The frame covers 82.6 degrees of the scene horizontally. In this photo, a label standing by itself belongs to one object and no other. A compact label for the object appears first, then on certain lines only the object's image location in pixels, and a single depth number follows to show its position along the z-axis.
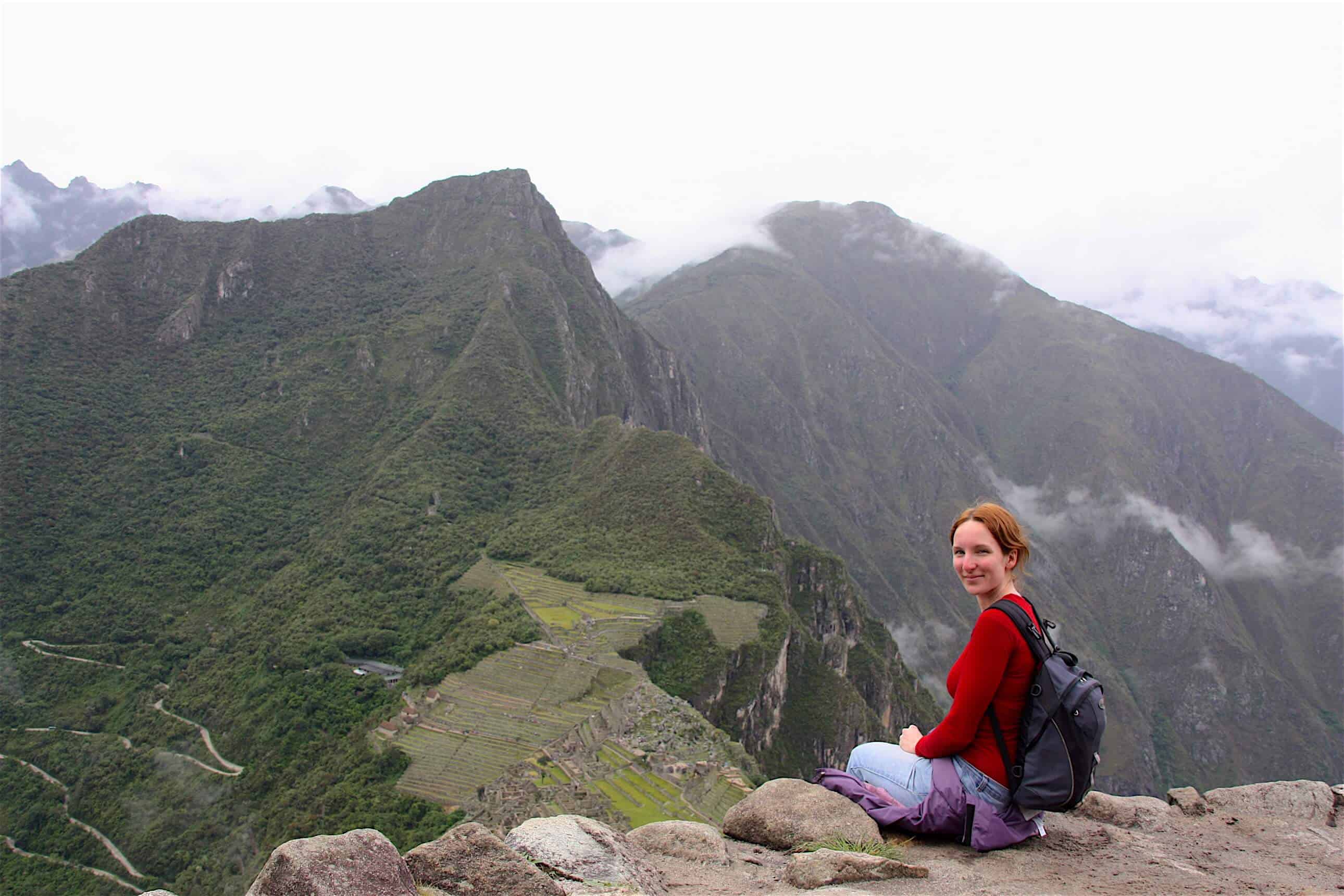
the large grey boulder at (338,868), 4.66
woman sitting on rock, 5.85
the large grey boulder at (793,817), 7.04
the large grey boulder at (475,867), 5.48
